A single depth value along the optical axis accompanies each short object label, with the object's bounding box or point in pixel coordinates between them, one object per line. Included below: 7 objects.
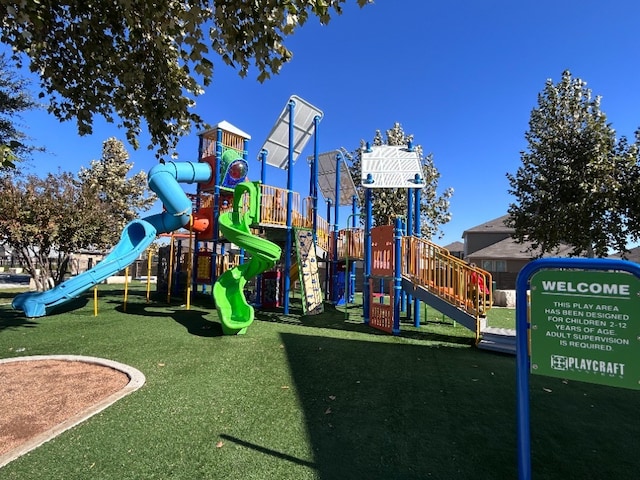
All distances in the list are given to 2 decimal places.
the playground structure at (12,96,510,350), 9.26
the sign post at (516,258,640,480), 2.48
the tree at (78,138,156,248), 31.59
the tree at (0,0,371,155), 4.41
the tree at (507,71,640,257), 16.45
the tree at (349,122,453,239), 26.19
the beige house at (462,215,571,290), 30.97
